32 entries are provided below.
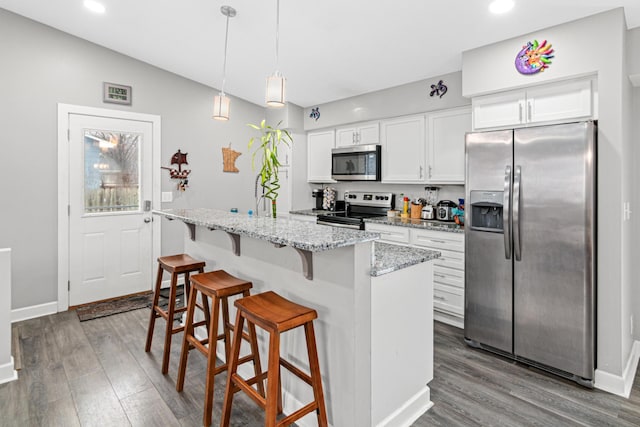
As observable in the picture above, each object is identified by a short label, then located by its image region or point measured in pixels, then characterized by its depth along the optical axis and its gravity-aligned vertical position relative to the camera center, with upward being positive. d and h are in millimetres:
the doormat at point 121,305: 3637 -1040
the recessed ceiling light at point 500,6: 2385 +1403
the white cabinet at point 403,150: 3926 +710
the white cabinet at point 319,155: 4953 +805
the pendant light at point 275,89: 2211 +756
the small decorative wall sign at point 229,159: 4957 +728
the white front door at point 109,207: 3842 +38
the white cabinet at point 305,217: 4636 -82
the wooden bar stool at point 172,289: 2521 -593
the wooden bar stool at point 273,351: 1575 -662
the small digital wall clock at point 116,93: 3966 +1322
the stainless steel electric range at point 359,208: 4094 +45
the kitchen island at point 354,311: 1701 -516
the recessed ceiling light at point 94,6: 3155 +1836
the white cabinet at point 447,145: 3566 +698
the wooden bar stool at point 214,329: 1975 -708
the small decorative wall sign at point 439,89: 3600 +1253
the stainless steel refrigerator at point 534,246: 2330 -237
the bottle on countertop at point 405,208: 4182 +43
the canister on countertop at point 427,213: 3943 -13
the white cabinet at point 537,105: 2465 +802
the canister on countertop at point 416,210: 4016 +19
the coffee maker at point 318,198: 5324 +200
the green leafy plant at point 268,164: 2423 +324
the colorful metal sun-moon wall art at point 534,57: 2552 +1131
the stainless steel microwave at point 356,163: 4309 +611
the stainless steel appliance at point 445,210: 3832 +20
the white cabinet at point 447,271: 3236 -549
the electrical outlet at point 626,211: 2318 +12
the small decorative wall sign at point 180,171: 4496 +498
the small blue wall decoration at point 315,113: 4945 +1374
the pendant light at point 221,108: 2656 +772
